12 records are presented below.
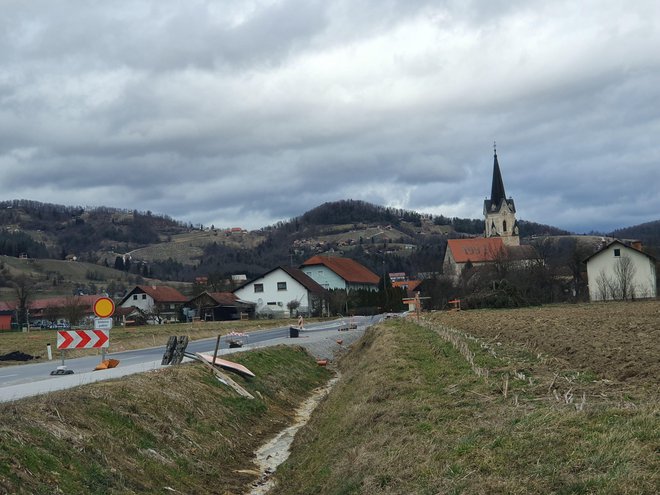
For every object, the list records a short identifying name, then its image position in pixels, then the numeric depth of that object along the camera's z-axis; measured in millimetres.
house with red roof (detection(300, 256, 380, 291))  130625
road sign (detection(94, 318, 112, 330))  23077
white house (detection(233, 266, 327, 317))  106812
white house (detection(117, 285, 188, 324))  109869
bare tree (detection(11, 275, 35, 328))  92562
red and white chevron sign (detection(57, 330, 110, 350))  22484
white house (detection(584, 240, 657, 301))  76250
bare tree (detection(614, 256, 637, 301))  74875
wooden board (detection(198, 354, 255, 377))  24781
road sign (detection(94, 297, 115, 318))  21953
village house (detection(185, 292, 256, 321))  99894
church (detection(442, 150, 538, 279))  128875
